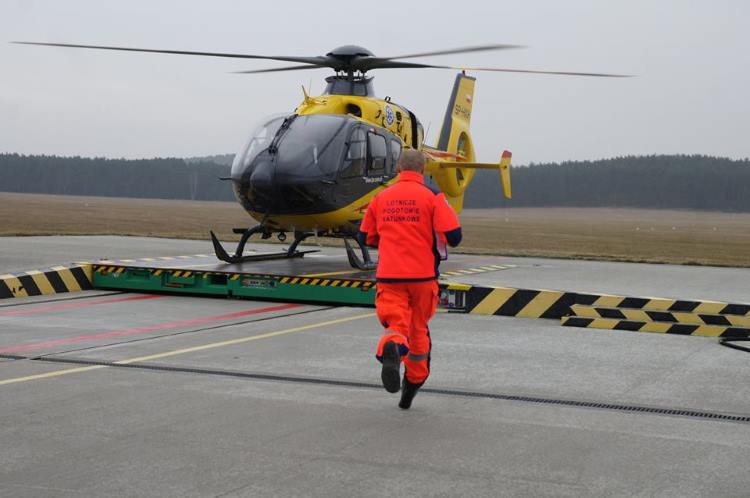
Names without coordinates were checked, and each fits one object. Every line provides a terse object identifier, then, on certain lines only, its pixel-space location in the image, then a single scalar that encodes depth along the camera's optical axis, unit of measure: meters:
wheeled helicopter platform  11.45
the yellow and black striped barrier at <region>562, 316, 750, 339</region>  9.35
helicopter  13.70
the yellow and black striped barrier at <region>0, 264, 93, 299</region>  11.73
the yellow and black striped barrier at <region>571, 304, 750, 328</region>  9.42
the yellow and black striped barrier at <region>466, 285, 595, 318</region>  10.53
